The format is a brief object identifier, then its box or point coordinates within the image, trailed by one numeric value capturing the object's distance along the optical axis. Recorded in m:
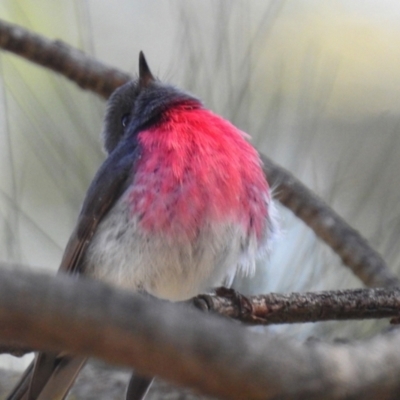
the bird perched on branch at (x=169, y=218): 4.81
